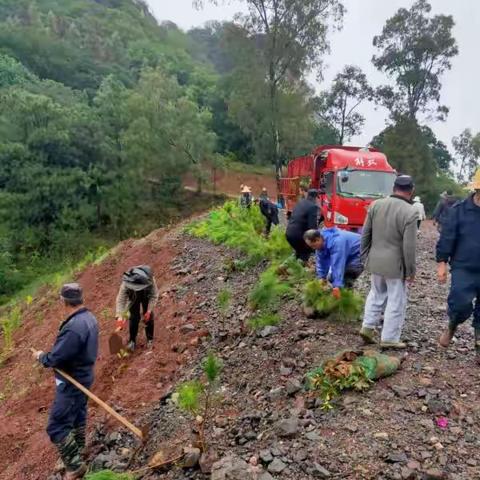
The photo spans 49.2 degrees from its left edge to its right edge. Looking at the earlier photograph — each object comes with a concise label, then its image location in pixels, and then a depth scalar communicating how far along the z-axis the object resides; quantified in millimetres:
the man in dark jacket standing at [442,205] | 15719
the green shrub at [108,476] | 4271
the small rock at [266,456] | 3922
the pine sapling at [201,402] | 4297
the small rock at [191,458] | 4215
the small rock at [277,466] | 3803
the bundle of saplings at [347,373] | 4582
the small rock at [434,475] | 3570
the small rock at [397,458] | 3773
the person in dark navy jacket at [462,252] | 4883
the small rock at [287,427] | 4168
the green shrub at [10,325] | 12977
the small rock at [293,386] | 4867
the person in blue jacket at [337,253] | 5863
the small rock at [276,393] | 4934
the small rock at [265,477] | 3686
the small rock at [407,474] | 3610
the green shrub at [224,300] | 8188
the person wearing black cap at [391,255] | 5008
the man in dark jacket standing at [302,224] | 7910
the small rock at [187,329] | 7793
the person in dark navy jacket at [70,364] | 4902
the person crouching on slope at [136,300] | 7367
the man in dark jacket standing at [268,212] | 13847
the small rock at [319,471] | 3709
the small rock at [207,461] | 4070
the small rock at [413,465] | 3680
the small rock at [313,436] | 4070
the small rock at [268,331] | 6438
